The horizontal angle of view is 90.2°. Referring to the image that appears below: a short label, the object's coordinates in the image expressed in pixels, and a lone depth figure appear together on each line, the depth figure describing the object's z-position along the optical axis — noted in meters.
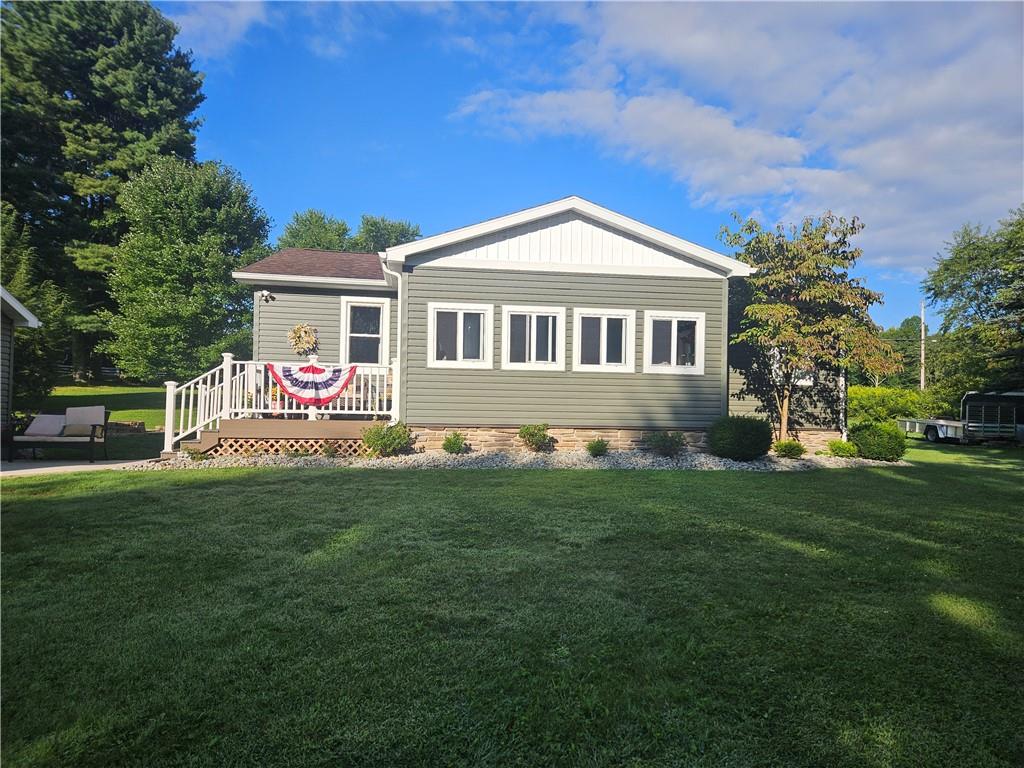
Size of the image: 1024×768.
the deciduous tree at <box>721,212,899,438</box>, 11.17
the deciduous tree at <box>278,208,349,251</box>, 43.50
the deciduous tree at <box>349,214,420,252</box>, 48.75
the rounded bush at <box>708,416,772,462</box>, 10.21
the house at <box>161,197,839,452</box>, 10.72
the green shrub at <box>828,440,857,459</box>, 11.30
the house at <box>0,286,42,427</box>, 10.40
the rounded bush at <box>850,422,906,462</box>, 10.84
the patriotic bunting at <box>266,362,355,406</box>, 9.95
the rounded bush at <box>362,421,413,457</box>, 9.82
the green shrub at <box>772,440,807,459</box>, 10.68
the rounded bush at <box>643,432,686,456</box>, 10.55
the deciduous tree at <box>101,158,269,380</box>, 20.08
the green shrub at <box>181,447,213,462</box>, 9.26
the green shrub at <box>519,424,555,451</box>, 10.52
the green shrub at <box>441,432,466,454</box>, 10.19
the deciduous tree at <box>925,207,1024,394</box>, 16.19
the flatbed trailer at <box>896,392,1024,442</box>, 18.20
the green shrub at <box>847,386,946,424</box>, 22.28
